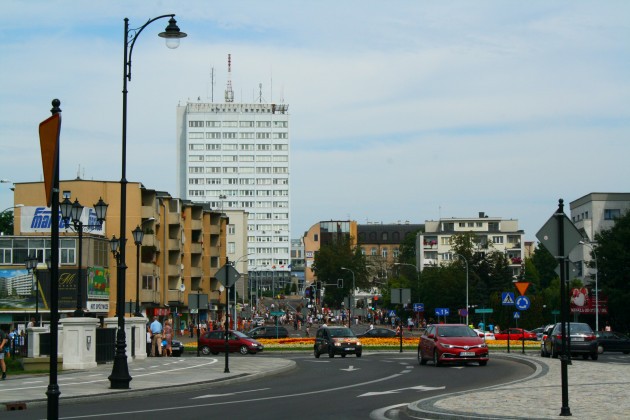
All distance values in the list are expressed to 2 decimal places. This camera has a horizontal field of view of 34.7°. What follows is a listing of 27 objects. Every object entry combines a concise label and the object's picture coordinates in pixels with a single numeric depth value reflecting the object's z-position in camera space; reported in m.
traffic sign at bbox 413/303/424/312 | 73.73
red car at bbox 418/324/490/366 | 34.59
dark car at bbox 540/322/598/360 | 41.84
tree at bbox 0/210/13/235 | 118.06
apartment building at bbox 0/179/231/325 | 83.31
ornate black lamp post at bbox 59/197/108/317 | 33.72
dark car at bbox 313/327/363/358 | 48.09
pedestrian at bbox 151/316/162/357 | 46.69
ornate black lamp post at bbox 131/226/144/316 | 42.12
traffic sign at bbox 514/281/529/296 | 38.59
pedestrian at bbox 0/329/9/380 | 30.25
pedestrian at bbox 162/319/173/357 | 47.97
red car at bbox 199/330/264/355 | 54.94
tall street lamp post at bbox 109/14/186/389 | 24.36
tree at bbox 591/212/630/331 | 81.69
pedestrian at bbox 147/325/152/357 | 48.63
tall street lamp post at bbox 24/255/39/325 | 50.59
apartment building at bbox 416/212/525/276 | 192.50
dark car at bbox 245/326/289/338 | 76.50
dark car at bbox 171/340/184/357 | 51.41
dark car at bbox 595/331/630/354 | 58.81
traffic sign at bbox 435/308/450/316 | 83.62
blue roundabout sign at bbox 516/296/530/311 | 41.19
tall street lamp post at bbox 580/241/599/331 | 78.31
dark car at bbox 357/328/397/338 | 77.12
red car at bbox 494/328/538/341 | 69.44
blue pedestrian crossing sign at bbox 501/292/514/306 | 44.00
